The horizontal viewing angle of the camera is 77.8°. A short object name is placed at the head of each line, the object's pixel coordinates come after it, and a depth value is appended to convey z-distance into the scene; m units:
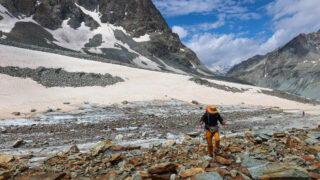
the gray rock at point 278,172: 4.35
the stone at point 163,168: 5.06
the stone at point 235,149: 7.24
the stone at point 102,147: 6.82
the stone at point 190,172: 5.01
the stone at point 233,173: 4.85
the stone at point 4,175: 4.92
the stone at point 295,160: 5.52
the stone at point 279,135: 8.84
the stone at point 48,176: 4.67
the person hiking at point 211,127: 6.93
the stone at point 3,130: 11.23
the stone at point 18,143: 9.03
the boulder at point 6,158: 6.21
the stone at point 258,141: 8.10
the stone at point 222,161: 5.80
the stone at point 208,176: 4.65
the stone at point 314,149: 6.34
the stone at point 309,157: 5.83
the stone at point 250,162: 5.50
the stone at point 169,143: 8.42
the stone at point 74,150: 7.22
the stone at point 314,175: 4.48
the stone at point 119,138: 10.55
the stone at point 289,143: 7.33
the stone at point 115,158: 6.11
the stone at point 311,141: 7.49
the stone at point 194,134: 10.38
